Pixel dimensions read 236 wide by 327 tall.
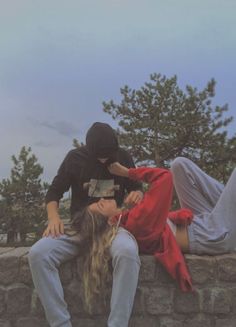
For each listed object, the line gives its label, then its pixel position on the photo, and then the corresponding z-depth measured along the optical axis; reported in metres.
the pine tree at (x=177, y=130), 12.02
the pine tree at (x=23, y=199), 11.59
